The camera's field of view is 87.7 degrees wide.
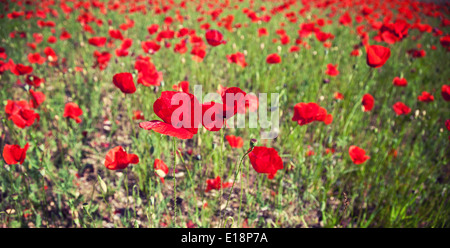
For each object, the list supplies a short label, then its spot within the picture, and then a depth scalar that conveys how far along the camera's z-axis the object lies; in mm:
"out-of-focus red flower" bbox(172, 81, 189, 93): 1602
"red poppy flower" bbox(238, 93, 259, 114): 1523
